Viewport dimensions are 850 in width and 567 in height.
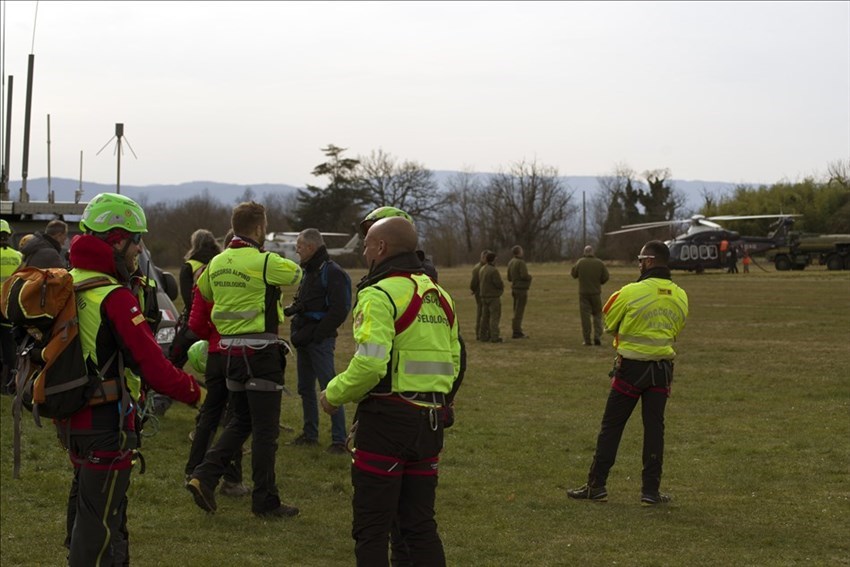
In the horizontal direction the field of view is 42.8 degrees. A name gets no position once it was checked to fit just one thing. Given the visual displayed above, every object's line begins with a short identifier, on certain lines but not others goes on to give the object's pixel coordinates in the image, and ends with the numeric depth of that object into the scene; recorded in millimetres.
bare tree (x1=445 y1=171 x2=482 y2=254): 109312
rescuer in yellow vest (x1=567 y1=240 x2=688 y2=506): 8492
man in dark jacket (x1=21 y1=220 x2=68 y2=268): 10453
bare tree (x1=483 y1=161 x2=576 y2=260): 108438
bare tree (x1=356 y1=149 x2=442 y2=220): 108438
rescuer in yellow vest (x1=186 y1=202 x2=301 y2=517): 7645
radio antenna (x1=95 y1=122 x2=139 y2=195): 17406
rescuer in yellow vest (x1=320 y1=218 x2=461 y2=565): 5117
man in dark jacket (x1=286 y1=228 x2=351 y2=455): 9750
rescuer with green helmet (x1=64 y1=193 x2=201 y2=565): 5195
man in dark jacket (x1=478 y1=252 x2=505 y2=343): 23453
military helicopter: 54844
